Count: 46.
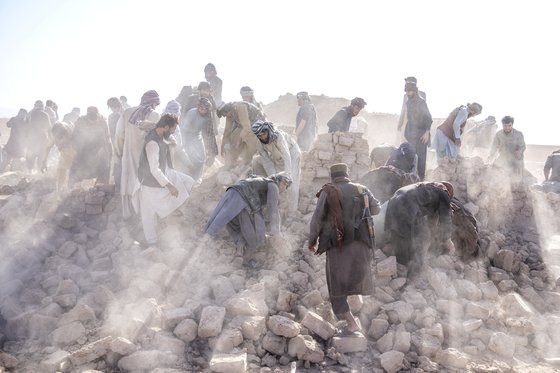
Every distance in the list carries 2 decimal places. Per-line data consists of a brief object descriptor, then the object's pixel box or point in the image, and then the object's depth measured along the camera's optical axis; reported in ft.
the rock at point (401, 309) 14.39
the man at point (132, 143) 17.70
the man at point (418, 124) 24.06
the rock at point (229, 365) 11.21
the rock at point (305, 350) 12.38
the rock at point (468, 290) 16.22
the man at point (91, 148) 22.47
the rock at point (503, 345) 13.51
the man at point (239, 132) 21.53
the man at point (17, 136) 31.83
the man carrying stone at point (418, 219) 16.29
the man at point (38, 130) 31.24
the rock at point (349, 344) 12.87
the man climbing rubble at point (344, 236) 12.96
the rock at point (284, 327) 12.60
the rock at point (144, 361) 11.39
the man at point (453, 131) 24.66
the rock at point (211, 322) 12.43
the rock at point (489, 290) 16.57
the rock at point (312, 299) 14.48
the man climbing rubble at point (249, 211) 16.20
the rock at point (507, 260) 18.94
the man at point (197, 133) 21.45
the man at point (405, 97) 23.72
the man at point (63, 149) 21.94
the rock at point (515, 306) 15.56
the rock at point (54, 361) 11.25
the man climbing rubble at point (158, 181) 16.10
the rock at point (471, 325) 14.23
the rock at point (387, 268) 16.06
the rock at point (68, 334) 12.50
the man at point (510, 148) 27.53
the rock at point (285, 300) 14.08
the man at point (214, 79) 29.17
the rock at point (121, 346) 11.60
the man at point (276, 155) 18.71
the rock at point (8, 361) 11.35
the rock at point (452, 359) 12.60
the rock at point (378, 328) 13.73
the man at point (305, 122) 27.91
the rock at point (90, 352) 11.43
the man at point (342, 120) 25.23
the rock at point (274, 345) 12.57
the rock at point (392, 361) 12.25
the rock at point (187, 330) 12.49
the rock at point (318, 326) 13.12
